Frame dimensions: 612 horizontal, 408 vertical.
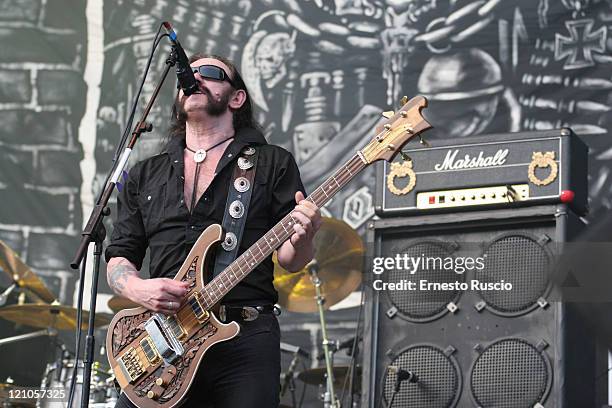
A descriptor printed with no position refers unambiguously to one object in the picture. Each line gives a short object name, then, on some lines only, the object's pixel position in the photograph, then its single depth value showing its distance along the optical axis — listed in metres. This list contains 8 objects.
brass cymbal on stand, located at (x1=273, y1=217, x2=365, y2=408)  10.11
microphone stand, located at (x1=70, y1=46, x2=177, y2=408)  6.27
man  6.03
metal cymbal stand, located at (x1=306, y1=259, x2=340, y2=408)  9.62
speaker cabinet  7.59
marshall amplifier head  7.82
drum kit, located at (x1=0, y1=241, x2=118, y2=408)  10.84
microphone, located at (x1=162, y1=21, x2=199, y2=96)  6.46
